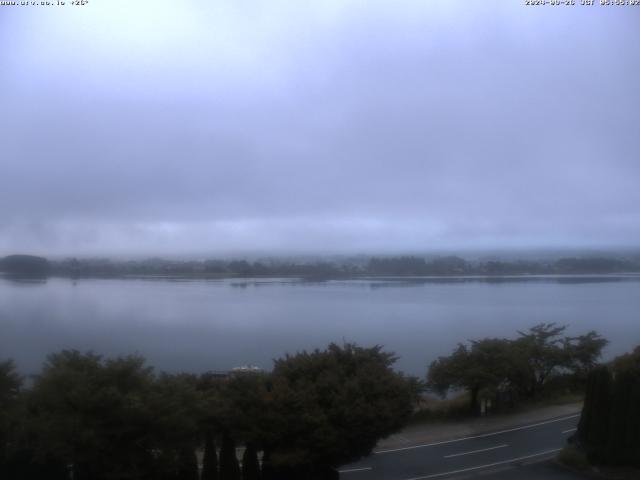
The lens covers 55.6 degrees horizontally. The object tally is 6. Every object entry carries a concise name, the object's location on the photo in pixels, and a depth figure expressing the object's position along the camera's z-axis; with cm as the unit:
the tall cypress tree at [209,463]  1086
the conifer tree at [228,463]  1087
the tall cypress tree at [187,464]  1056
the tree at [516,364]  1883
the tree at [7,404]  962
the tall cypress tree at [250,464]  1120
